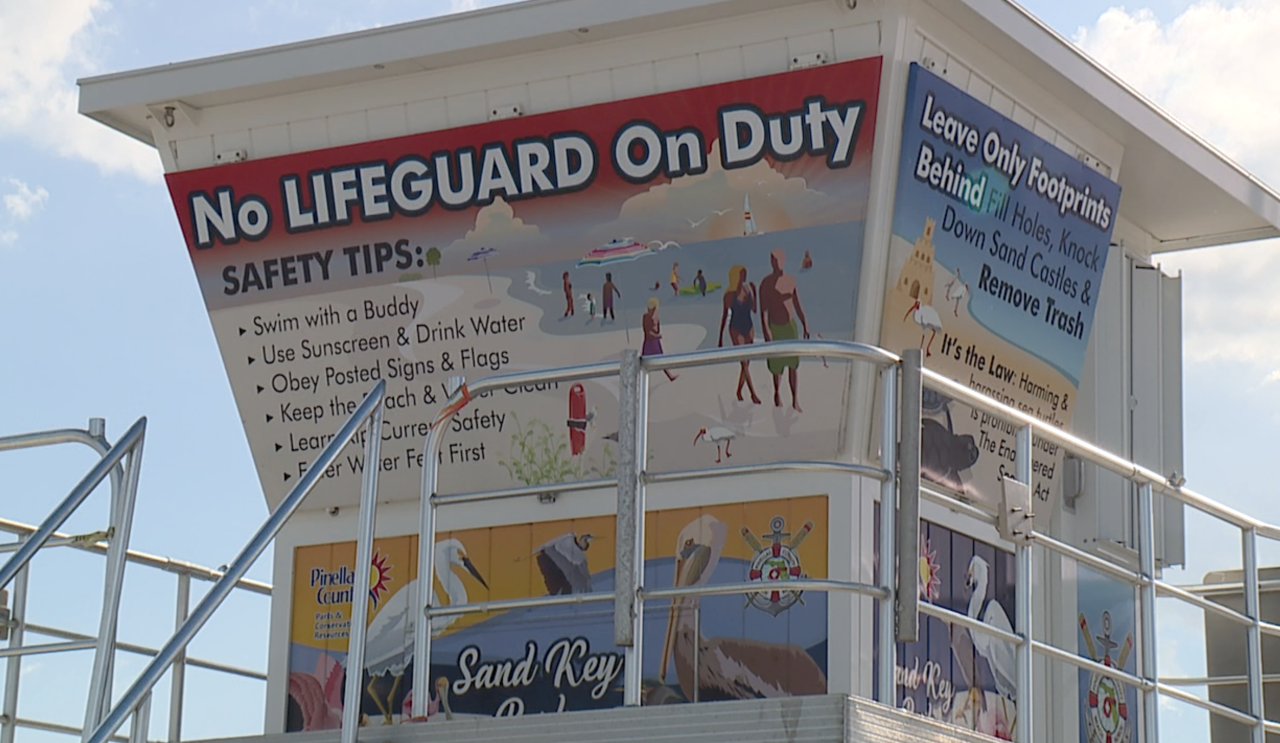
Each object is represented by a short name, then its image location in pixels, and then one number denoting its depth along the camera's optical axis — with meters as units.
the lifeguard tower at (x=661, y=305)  8.29
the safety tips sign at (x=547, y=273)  8.34
